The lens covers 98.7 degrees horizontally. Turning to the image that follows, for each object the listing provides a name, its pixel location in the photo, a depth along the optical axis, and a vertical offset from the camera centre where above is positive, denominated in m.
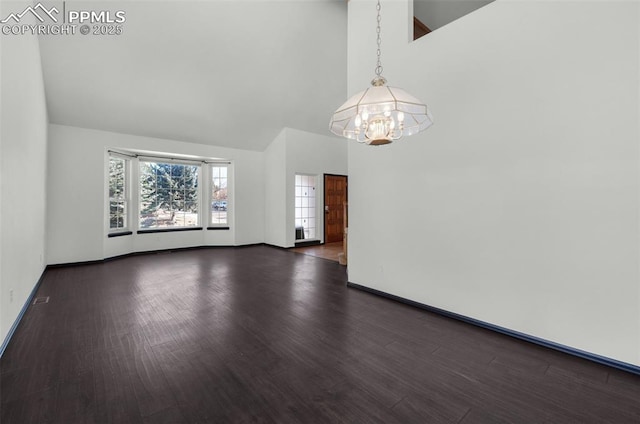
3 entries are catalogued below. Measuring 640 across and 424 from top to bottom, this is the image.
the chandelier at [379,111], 2.07 +0.79
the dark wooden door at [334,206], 7.92 +0.13
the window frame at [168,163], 6.30 +0.53
